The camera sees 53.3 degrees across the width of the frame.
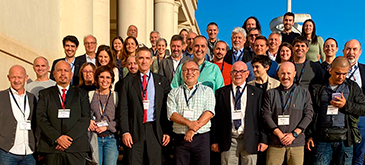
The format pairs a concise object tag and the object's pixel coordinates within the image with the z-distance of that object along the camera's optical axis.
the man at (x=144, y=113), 4.92
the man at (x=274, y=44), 6.71
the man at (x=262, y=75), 5.37
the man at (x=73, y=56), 6.07
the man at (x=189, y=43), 7.59
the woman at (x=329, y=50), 6.30
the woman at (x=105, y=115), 4.97
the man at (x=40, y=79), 5.29
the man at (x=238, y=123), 4.95
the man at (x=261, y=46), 6.14
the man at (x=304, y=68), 5.69
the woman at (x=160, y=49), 6.97
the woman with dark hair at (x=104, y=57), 6.11
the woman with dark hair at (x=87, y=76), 5.49
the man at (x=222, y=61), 5.97
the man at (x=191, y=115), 4.78
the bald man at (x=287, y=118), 4.93
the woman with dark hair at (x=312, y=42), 7.20
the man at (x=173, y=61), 6.07
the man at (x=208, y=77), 5.46
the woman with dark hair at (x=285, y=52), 6.14
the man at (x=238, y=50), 6.66
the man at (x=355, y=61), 5.66
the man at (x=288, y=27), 7.57
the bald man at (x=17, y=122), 4.59
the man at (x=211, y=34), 7.78
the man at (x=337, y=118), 4.98
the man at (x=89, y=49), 6.39
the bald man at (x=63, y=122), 4.60
